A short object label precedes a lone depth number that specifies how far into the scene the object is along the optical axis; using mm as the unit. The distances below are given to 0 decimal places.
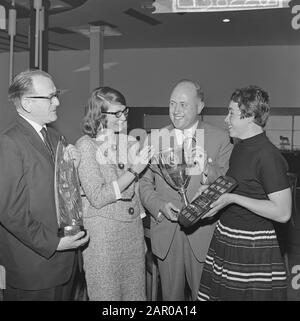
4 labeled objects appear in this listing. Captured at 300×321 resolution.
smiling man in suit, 1979
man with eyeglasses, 1459
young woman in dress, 1680
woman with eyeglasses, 1762
